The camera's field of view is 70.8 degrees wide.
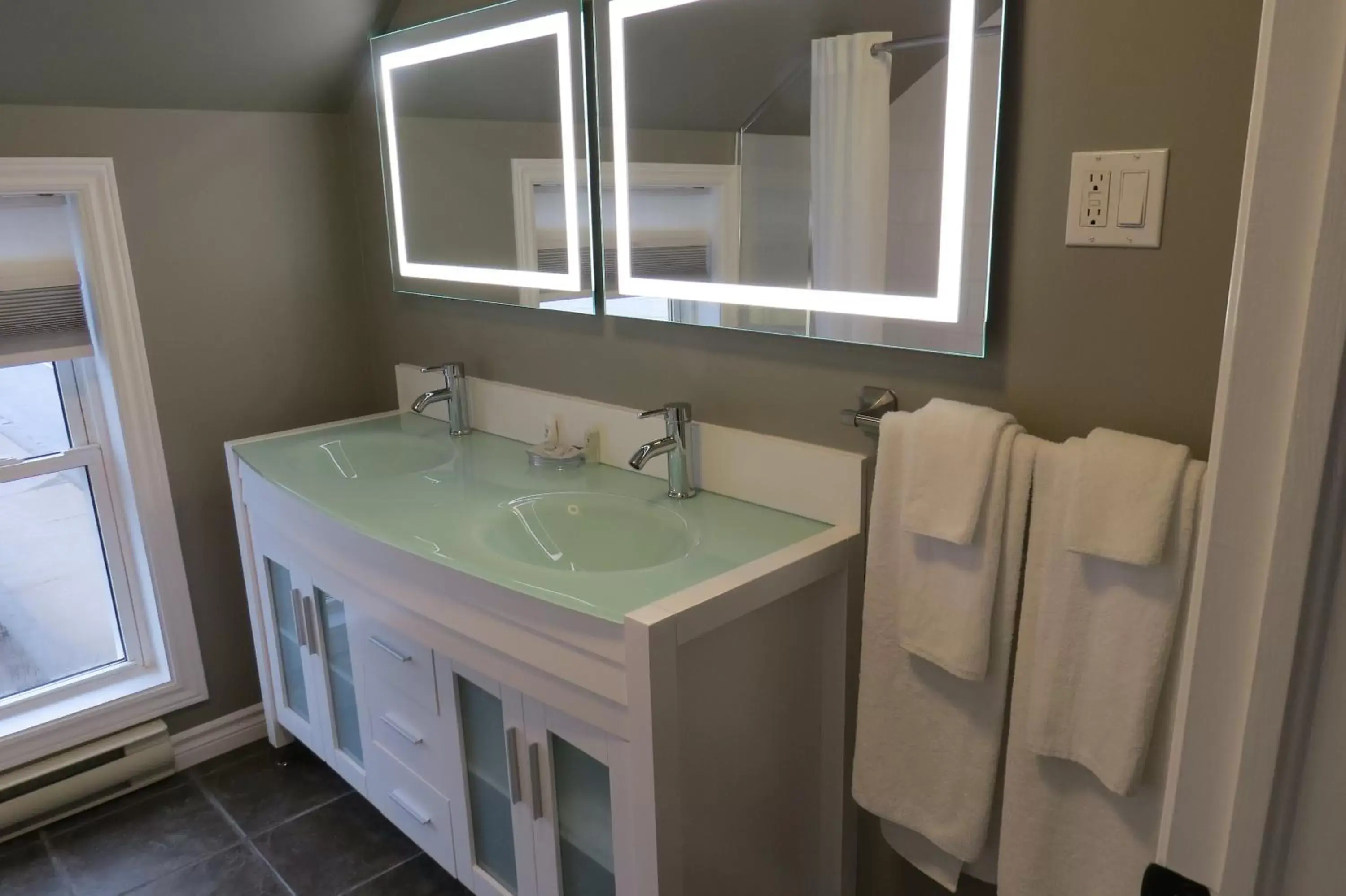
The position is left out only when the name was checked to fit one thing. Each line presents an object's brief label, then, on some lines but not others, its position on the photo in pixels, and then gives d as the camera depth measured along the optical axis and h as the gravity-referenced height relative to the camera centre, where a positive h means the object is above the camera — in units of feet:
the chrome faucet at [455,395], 7.06 -1.18
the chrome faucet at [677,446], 5.32 -1.19
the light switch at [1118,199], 3.56 +0.07
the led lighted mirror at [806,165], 4.06 +0.29
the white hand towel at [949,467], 3.86 -0.99
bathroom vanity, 4.18 -2.04
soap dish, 6.11 -1.43
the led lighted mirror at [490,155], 5.93 +0.53
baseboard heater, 6.86 -3.91
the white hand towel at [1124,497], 3.36 -0.99
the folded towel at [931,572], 3.91 -1.48
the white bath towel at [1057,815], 3.73 -2.39
